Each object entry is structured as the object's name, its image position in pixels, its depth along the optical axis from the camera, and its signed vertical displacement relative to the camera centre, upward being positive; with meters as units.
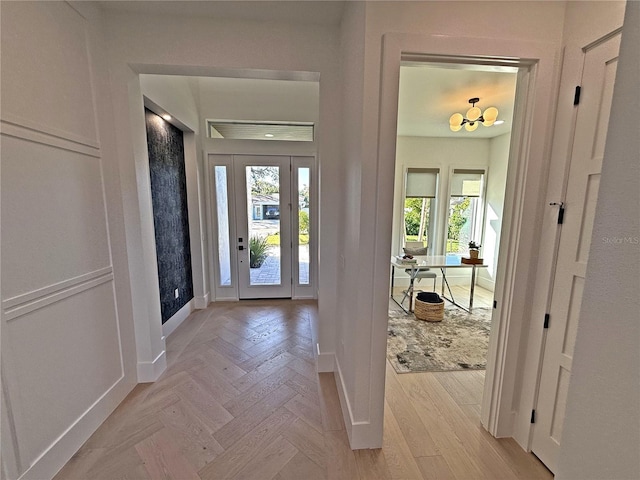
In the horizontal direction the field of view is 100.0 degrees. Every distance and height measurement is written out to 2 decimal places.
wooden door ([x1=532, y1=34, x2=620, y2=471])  1.24 -0.15
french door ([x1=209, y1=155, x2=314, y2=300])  3.85 -0.28
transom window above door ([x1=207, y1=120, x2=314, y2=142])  3.90 +1.12
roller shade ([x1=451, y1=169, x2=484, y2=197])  5.04 +0.48
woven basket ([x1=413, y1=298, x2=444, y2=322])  3.51 -1.35
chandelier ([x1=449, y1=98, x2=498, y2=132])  3.09 +1.09
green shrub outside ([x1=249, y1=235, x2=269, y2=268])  4.00 -0.66
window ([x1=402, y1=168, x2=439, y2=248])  5.01 +0.07
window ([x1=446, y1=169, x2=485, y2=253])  5.06 -0.01
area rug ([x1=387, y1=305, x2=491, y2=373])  2.58 -1.48
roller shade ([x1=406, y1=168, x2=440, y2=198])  4.98 +0.48
